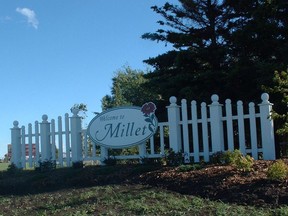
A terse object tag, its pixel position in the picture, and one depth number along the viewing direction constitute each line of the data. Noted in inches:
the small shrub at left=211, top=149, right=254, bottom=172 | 382.9
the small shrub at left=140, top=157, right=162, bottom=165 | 486.9
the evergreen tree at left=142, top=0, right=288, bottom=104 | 555.5
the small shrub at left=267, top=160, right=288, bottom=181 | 339.3
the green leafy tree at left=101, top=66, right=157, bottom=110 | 1061.1
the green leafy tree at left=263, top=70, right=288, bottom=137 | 397.4
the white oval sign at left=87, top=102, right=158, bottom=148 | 517.3
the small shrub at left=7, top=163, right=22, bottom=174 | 564.8
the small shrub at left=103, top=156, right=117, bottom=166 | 522.6
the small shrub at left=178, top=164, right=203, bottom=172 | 414.6
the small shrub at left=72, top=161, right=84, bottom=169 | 524.1
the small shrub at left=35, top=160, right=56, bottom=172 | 543.4
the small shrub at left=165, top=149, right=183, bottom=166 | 466.3
